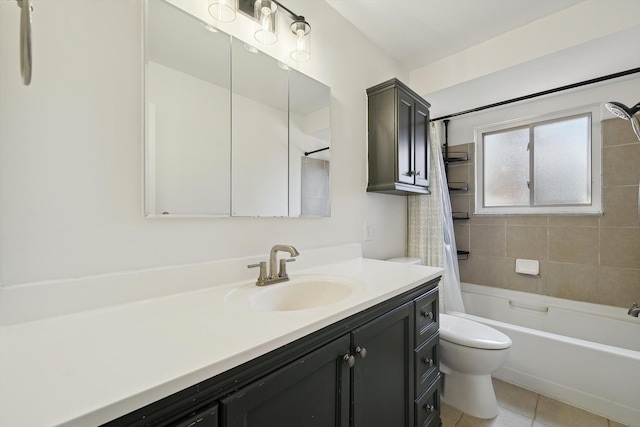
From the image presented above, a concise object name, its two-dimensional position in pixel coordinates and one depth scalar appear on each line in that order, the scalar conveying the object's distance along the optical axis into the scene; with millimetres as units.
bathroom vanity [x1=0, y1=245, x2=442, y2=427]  463
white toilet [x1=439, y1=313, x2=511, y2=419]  1552
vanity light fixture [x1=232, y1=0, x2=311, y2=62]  1264
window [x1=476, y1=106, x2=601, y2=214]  2338
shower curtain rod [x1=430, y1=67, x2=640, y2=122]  1883
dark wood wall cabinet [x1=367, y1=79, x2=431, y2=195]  1826
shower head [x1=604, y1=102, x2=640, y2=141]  1562
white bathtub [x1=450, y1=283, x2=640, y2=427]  1519
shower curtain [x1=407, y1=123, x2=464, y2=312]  2205
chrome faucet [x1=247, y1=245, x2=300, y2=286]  1139
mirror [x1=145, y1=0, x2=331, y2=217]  985
